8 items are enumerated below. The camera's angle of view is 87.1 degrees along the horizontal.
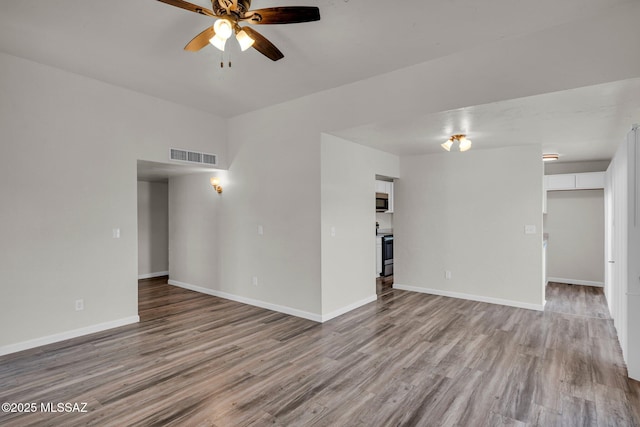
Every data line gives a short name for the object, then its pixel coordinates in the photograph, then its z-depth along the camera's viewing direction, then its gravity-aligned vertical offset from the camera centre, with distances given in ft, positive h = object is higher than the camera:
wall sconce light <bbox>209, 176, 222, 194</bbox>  18.27 +1.53
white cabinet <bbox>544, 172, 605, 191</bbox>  20.02 +1.84
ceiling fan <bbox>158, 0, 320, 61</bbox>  7.25 +4.34
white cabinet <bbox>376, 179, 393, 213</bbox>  22.97 +1.63
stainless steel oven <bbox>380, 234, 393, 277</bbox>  24.04 -3.19
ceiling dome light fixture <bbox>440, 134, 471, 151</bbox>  14.43 +3.05
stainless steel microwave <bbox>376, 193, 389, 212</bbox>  22.79 +0.66
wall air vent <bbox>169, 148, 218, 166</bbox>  15.81 +2.73
